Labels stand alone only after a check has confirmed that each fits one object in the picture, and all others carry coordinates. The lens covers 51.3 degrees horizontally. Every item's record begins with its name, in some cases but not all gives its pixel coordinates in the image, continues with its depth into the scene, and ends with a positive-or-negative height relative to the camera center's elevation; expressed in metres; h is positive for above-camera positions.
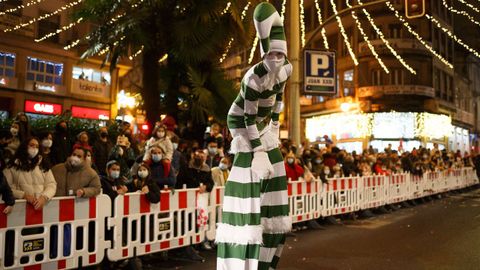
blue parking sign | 12.30 +2.30
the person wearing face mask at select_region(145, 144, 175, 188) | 7.29 -0.08
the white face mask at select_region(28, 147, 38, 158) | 5.72 +0.14
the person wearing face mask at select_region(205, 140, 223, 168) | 9.43 +0.19
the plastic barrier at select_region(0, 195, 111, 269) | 5.05 -0.75
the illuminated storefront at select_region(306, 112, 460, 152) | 31.58 +2.30
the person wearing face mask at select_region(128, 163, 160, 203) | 6.57 -0.27
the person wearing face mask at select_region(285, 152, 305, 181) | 10.13 -0.06
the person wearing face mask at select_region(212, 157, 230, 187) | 8.67 -0.13
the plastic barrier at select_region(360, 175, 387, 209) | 12.65 -0.68
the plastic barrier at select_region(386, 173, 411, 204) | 14.20 -0.67
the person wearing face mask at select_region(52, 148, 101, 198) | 5.99 -0.14
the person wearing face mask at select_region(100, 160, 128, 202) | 6.39 -0.24
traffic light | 11.55 +3.65
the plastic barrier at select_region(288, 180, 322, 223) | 9.77 -0.70
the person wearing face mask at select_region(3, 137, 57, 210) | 5.53 -0.11
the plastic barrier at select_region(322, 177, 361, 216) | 11.06 -0.71
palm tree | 11.69 +3.04
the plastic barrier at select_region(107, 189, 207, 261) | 6.17 -0.79
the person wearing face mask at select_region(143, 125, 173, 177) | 7.70 +0.38
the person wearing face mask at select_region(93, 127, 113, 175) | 8.91 +0.28
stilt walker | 3.62 -0.06
